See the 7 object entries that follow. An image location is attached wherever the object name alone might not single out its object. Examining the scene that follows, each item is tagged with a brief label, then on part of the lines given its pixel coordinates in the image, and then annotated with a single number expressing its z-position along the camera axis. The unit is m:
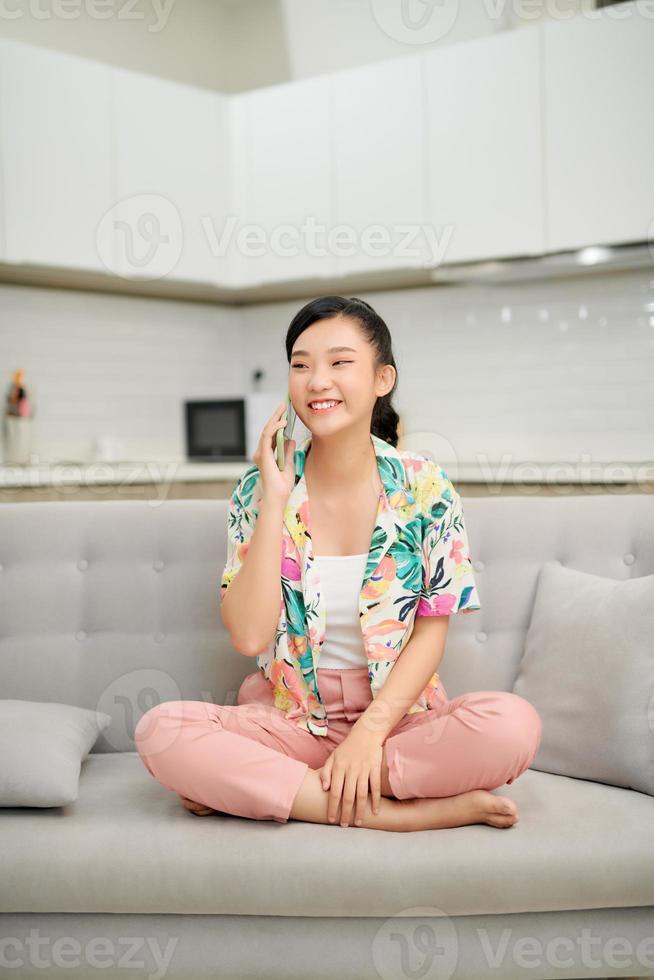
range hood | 3.50
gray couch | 1.35
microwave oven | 4.36
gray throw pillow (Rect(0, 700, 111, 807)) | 1.48
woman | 1.44
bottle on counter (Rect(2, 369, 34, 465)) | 3.97
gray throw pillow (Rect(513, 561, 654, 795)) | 1.58
